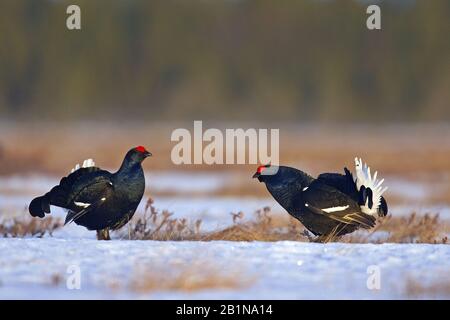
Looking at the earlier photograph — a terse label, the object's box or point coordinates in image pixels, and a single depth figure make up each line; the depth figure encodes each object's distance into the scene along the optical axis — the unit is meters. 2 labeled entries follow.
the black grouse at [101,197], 14.23
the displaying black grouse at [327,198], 14.16
